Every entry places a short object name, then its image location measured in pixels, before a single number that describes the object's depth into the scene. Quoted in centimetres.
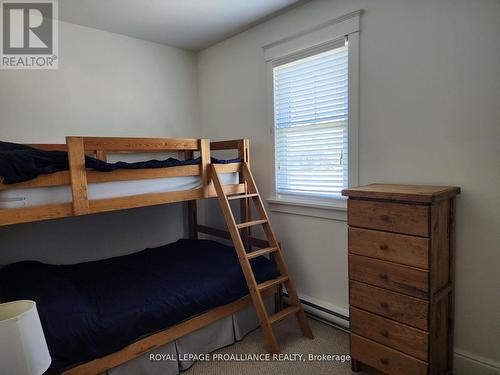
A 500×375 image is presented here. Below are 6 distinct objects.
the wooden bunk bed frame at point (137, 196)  175
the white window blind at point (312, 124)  236
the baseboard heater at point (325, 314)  248
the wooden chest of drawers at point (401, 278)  165
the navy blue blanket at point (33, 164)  162
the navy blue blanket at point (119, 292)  172
